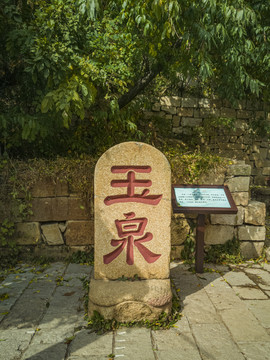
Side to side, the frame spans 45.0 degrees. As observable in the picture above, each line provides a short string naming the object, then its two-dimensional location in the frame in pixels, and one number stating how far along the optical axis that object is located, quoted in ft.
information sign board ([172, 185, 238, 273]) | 11.51
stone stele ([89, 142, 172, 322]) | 9.02
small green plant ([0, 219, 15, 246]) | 12.93
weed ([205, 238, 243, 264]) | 13.79
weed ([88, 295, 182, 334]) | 8.64
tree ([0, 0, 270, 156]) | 10.55
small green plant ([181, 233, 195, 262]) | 13.96
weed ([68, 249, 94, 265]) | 13.53
